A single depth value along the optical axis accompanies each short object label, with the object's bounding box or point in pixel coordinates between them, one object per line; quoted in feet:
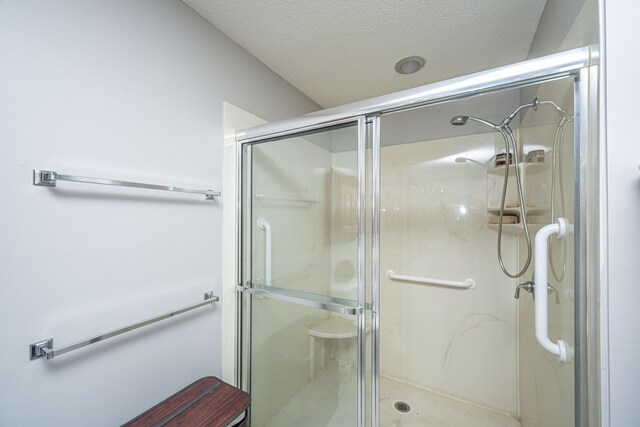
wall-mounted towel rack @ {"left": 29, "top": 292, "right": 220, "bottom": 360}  2.21
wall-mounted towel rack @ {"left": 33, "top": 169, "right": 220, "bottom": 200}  2.23
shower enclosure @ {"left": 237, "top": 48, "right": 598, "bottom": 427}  2.44
